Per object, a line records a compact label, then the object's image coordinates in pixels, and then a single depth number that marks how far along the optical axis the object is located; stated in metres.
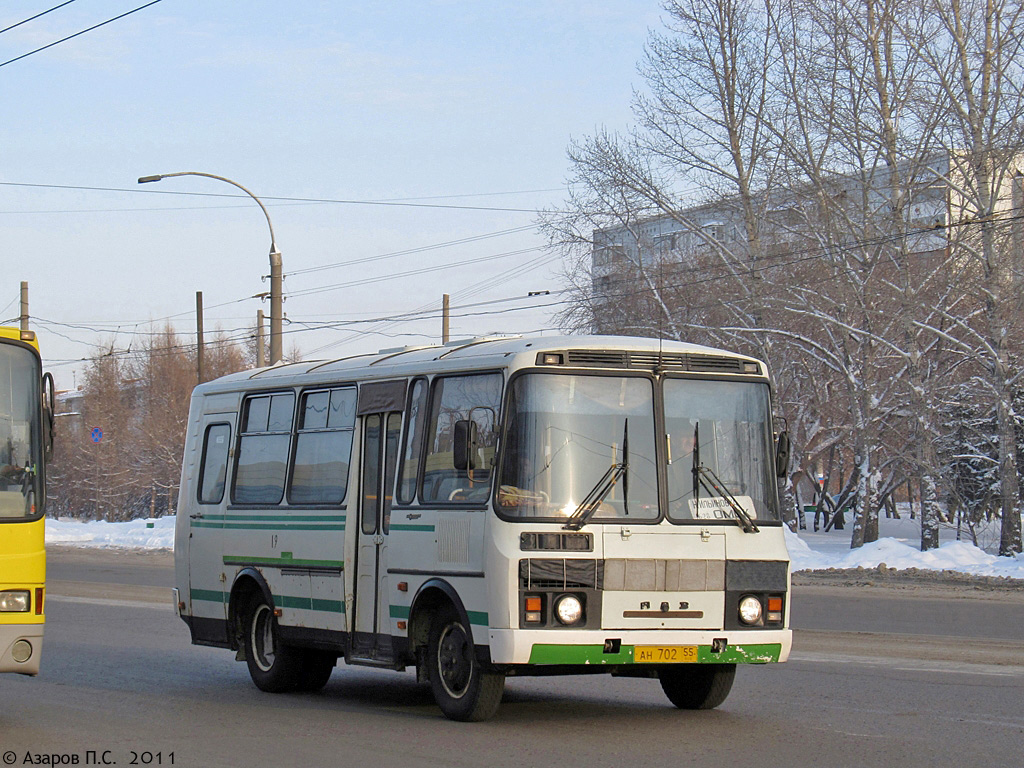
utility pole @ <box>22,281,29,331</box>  52.94
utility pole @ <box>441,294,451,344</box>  49.56
